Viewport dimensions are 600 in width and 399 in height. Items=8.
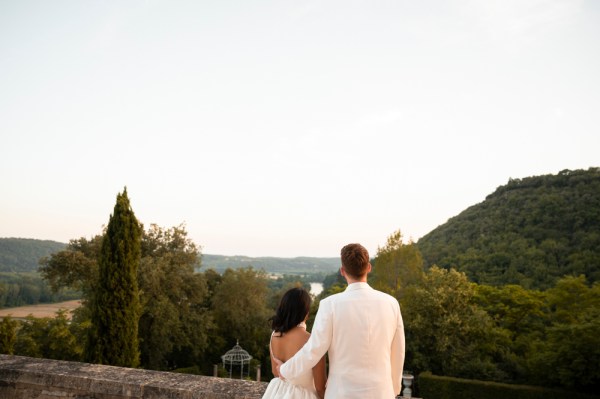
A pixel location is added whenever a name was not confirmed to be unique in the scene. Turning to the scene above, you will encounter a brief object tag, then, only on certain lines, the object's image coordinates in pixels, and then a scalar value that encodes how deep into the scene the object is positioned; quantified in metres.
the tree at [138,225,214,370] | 19.70
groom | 2.08
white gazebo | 20.00
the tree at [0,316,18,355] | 13.34
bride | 2.41
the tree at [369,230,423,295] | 21.69
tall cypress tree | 13.33
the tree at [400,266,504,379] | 18.91
